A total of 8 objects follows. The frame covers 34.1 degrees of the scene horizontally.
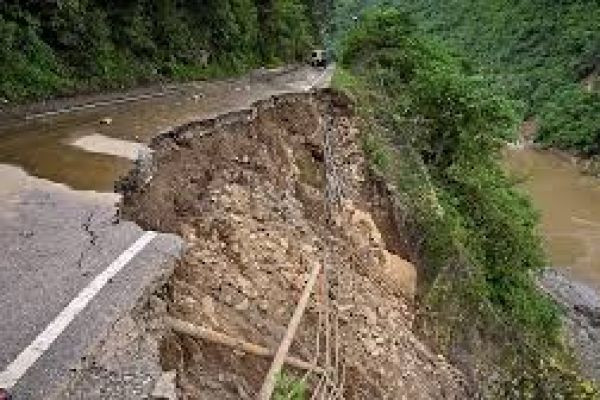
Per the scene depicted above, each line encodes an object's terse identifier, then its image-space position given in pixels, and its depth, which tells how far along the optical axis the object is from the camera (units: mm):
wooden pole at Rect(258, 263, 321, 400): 7336
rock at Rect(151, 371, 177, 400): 6289
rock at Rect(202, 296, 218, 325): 8211
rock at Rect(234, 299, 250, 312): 8923
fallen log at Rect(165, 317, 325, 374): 7531
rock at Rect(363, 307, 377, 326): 11438
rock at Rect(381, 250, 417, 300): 13883
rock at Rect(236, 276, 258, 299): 9344
